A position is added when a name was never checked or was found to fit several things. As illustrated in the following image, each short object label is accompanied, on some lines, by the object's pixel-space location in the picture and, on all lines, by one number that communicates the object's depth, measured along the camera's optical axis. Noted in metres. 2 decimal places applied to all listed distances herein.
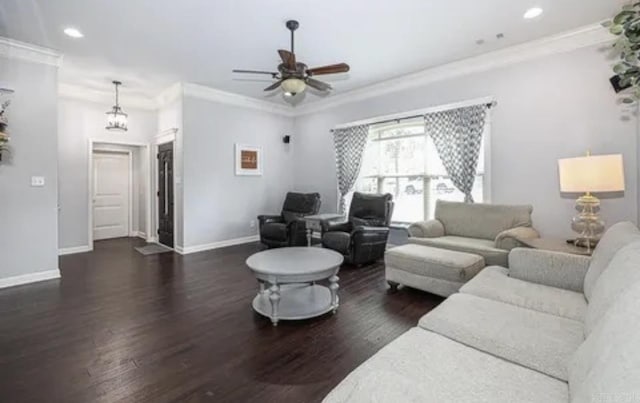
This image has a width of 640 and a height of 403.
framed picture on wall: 6.08
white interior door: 6.64
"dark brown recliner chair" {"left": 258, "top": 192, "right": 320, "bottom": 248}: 5.23
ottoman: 3.03
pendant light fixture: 5.25
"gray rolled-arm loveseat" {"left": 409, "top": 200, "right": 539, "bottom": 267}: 3.36
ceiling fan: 3.16
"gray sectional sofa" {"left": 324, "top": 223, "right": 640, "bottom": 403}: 0.90
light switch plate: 3.86
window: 4.89
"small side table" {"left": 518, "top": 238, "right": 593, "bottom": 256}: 2.74
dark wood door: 5.79
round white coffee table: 2.66
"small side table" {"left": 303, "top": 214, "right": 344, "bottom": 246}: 4.67
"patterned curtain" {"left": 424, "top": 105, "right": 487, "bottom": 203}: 4.30
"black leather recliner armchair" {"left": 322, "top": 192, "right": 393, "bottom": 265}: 4.36
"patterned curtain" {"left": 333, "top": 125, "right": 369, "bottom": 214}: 5.67
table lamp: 2.80
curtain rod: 4.22
